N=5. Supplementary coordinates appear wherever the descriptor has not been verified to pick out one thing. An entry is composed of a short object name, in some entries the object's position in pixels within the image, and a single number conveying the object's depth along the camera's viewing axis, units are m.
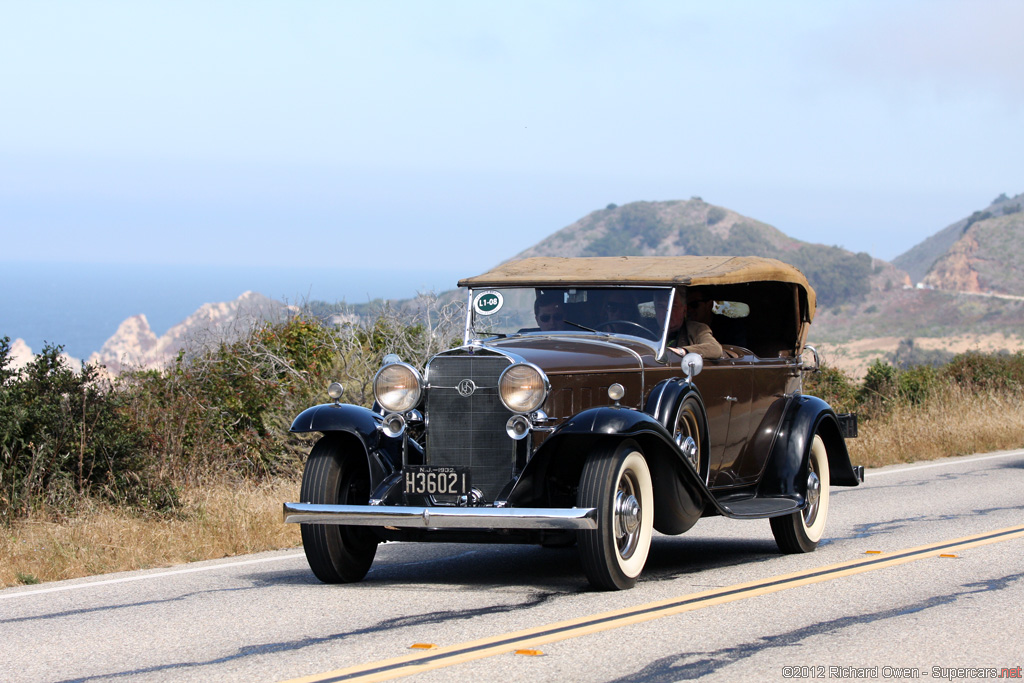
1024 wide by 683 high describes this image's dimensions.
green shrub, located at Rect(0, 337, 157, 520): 20.53
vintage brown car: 13.23
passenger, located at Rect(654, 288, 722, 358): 16.22
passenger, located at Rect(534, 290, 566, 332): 16.61
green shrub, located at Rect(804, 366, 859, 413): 43.72
